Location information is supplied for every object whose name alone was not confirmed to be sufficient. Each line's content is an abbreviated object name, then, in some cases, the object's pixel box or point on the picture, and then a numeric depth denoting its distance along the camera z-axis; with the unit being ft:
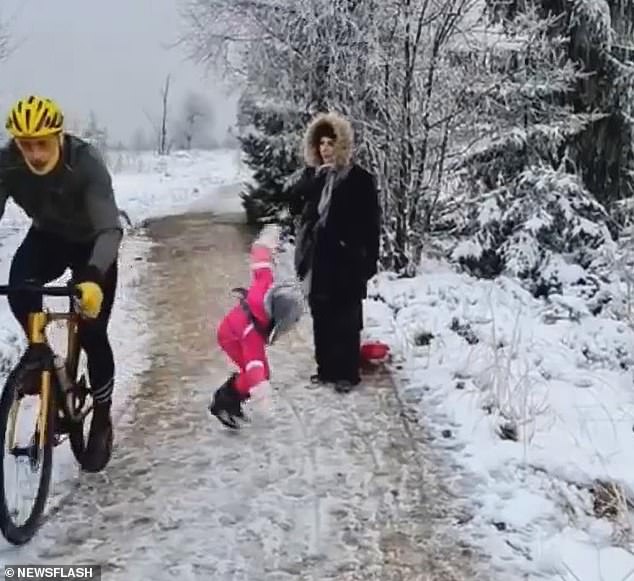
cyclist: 14.28
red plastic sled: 25.23
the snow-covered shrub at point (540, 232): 39.34
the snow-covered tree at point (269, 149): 56.90
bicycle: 13.82
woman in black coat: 22.44
